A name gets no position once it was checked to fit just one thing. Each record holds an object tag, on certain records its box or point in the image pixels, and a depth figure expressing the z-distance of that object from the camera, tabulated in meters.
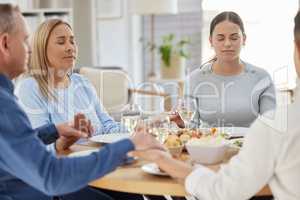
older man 1.32
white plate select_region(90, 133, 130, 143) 1.98
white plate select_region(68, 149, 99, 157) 1.78
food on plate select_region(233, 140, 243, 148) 1.88
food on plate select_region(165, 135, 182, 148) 1.79
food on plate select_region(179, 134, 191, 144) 1.87
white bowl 1.65
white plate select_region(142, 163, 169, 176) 1.57
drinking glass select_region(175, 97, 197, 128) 2.11
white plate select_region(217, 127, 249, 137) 2.09
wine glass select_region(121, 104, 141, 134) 1.91
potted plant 5.03
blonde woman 2.28
